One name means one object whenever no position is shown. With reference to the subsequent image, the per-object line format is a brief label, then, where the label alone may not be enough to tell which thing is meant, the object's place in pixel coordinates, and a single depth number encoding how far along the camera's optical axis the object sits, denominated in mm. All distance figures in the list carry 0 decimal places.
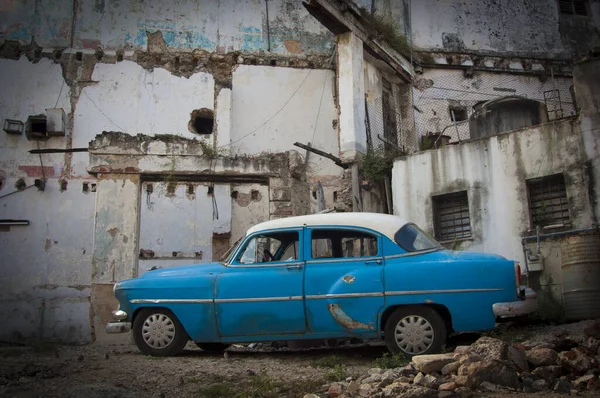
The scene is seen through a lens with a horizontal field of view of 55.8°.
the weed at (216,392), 4660
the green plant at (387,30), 13758
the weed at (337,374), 5129
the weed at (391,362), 5598
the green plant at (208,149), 15366
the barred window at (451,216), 10945
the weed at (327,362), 5819
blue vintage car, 5855
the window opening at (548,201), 9828
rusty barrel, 8070
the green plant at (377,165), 12281
